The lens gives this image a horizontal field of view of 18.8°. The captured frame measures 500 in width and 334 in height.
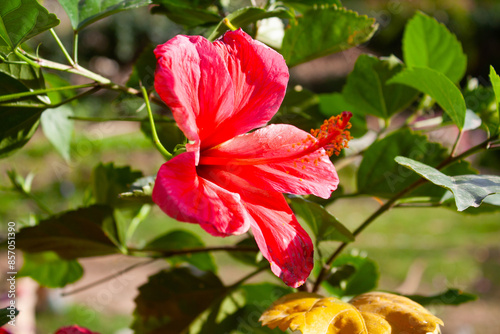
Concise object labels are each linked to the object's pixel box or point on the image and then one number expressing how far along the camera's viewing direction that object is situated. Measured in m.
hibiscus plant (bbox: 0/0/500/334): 0.65
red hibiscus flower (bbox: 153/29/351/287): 0.63
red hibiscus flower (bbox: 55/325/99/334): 0.71
